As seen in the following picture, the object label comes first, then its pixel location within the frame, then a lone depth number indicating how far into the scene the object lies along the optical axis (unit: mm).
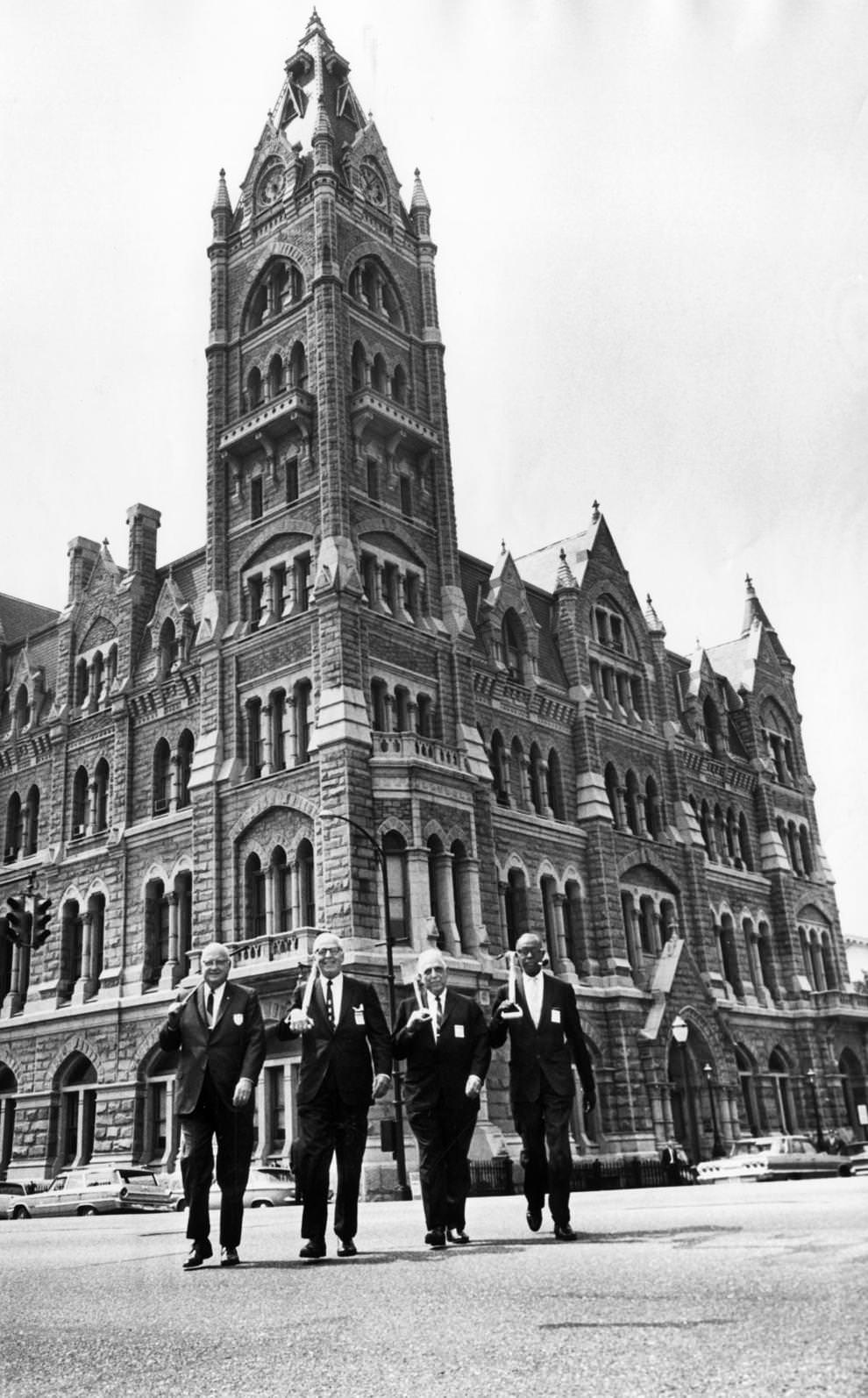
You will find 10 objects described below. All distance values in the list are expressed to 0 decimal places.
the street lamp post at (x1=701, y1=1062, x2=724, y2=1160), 35375
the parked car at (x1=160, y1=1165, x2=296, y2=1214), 24172
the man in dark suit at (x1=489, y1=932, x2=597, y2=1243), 8789
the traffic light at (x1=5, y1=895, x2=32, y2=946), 22578
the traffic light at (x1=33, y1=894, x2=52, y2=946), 22766
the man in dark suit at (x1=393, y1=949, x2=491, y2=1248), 8602
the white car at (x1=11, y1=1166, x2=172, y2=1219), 24234
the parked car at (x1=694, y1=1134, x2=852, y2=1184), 26266
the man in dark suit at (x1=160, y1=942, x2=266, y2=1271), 8062
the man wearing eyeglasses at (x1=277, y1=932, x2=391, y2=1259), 8211
